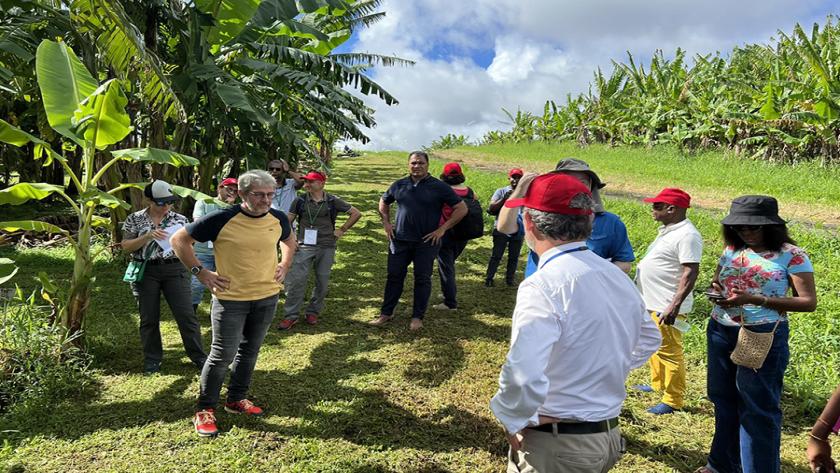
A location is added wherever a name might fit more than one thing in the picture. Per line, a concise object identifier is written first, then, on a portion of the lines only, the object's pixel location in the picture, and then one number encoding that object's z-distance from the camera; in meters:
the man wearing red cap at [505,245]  6.37
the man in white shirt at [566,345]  1.52
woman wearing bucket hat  2.45
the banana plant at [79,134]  3.48
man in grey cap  3.14
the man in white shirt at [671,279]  3.24
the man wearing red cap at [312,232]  5.14
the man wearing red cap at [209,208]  4.93
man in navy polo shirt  4.87
